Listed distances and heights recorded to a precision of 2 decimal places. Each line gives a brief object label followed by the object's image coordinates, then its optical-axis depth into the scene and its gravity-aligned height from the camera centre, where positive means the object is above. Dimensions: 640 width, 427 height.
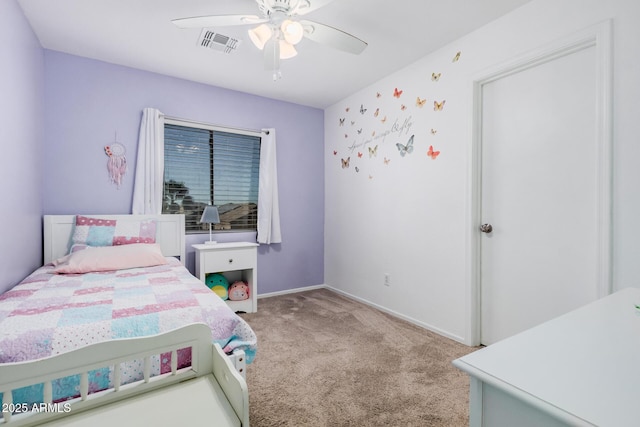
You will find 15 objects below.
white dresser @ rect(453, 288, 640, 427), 0.56 -0.34
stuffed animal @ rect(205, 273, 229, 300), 3.12 -0.74
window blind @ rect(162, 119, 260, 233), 3.26 +0.41
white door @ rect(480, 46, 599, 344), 1.84 +0.11
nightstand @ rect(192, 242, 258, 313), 3.02 -0.50
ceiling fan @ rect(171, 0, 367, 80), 1.77 +1.09
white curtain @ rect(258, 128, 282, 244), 3.64 +0.21
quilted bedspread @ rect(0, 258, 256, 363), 1.11 -0.43
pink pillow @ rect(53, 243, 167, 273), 2.13 -0.35
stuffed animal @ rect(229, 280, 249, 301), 3.16 -0.82
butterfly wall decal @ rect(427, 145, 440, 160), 2.66 +0.50
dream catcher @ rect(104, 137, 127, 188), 2.89 +0.45
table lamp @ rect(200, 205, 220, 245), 3.13 -0.04
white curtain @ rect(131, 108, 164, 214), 2.95 +0.42
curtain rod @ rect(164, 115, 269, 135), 3.19 +0.93
